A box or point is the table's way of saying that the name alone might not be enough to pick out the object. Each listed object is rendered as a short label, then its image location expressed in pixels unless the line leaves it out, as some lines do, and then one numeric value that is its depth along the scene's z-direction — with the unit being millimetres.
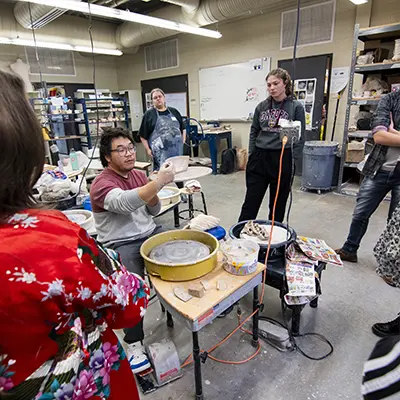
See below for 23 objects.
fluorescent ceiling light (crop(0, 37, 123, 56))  5254
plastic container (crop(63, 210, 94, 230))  2116
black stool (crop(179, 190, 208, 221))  3332
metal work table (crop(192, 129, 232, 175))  5576
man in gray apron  3428
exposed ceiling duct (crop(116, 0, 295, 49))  4336
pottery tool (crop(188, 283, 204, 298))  1118
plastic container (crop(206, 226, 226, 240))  1693
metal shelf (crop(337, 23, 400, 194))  3357
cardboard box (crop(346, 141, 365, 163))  3926
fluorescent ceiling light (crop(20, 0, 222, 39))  3233
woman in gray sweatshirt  2209
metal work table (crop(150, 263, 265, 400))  1056
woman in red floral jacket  511
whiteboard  5504
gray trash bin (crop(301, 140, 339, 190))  4086
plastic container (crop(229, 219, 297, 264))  1595
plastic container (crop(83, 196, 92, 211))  2549
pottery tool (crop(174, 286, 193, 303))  1107
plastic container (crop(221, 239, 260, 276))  1241
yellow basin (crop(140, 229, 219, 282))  1191
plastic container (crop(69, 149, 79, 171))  3363
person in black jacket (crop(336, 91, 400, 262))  1895
